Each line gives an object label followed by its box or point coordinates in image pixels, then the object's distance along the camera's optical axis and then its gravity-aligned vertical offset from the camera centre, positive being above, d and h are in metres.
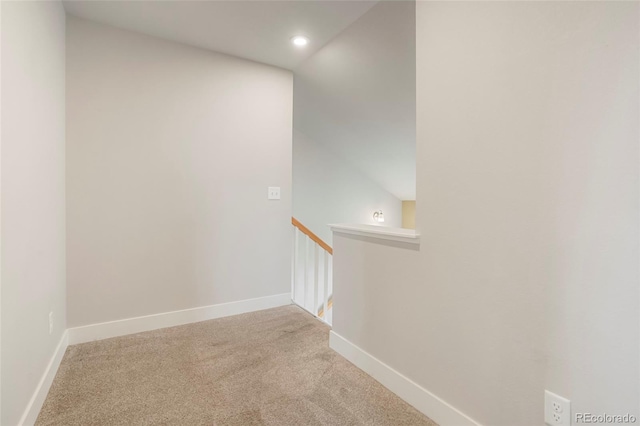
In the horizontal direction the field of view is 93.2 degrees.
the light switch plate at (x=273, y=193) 2.87 +0.11
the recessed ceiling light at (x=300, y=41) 2.36 +1.30
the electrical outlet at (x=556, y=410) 0.98 -0.67
